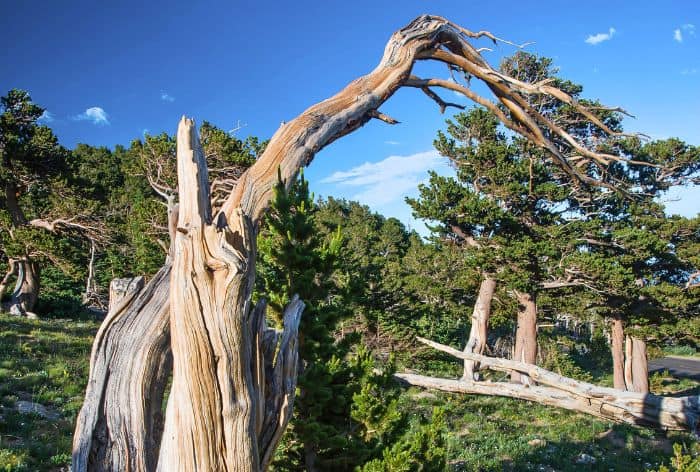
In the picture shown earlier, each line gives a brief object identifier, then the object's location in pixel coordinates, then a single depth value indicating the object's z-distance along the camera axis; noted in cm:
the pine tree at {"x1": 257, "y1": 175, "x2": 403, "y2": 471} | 666
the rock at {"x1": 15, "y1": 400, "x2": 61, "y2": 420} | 920
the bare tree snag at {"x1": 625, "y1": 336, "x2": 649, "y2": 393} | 2280
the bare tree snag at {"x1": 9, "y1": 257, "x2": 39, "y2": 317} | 2241
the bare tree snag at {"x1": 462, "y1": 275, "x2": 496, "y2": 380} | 2236
